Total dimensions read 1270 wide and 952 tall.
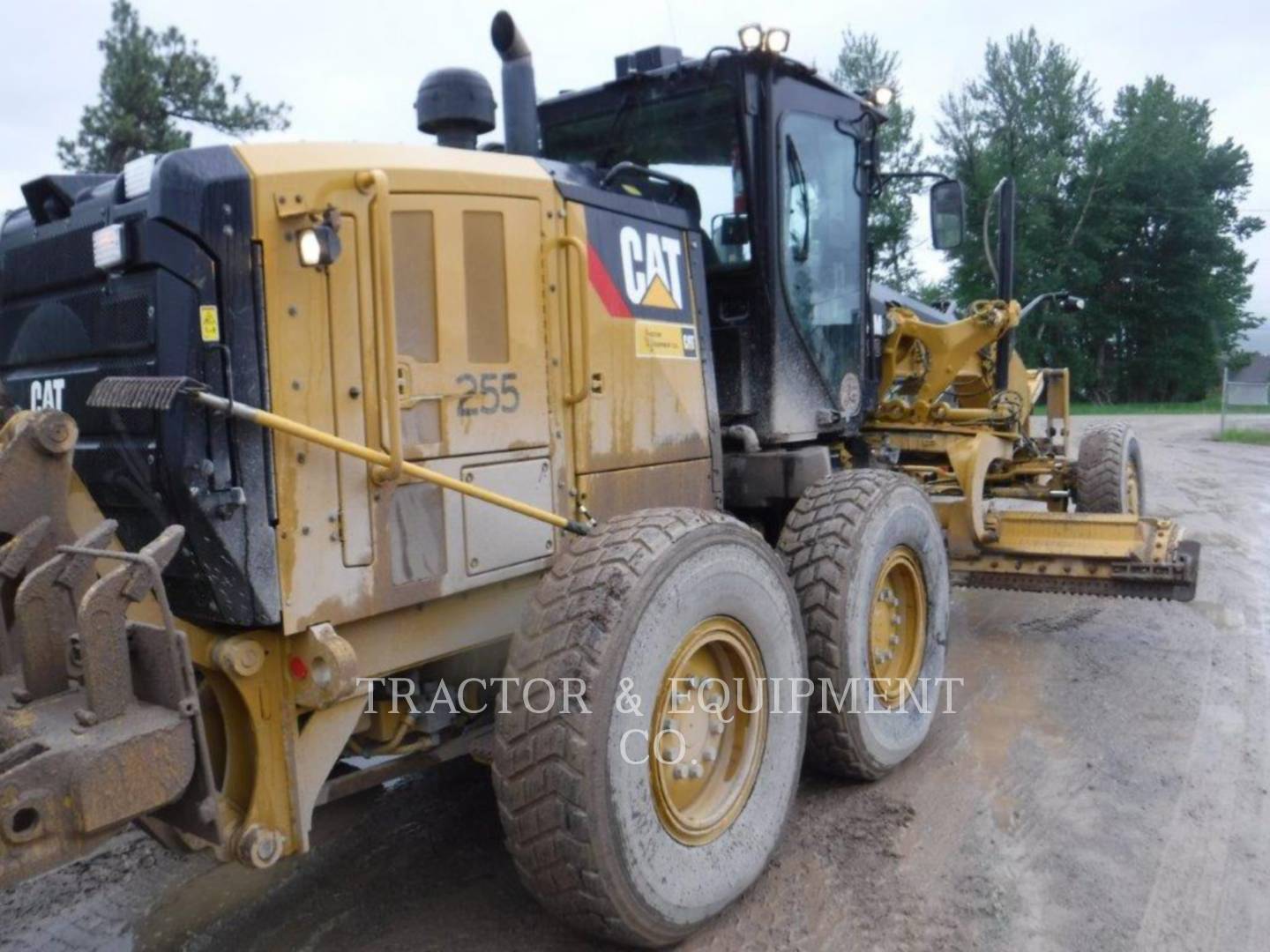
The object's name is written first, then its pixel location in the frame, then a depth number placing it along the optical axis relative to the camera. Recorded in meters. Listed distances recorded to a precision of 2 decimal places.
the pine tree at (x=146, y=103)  18.91
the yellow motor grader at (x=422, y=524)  2.42
